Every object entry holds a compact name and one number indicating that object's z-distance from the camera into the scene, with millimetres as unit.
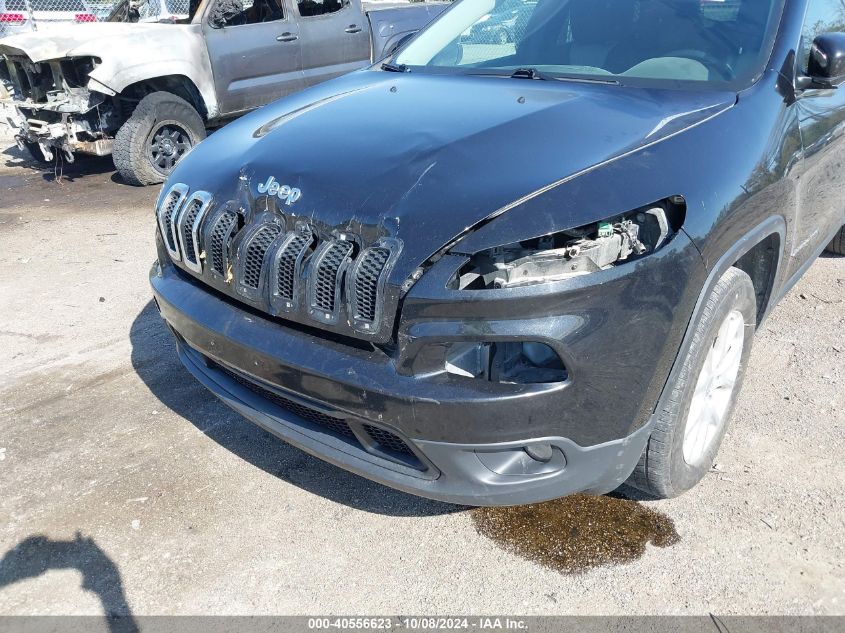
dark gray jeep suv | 1986
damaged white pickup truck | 6805
